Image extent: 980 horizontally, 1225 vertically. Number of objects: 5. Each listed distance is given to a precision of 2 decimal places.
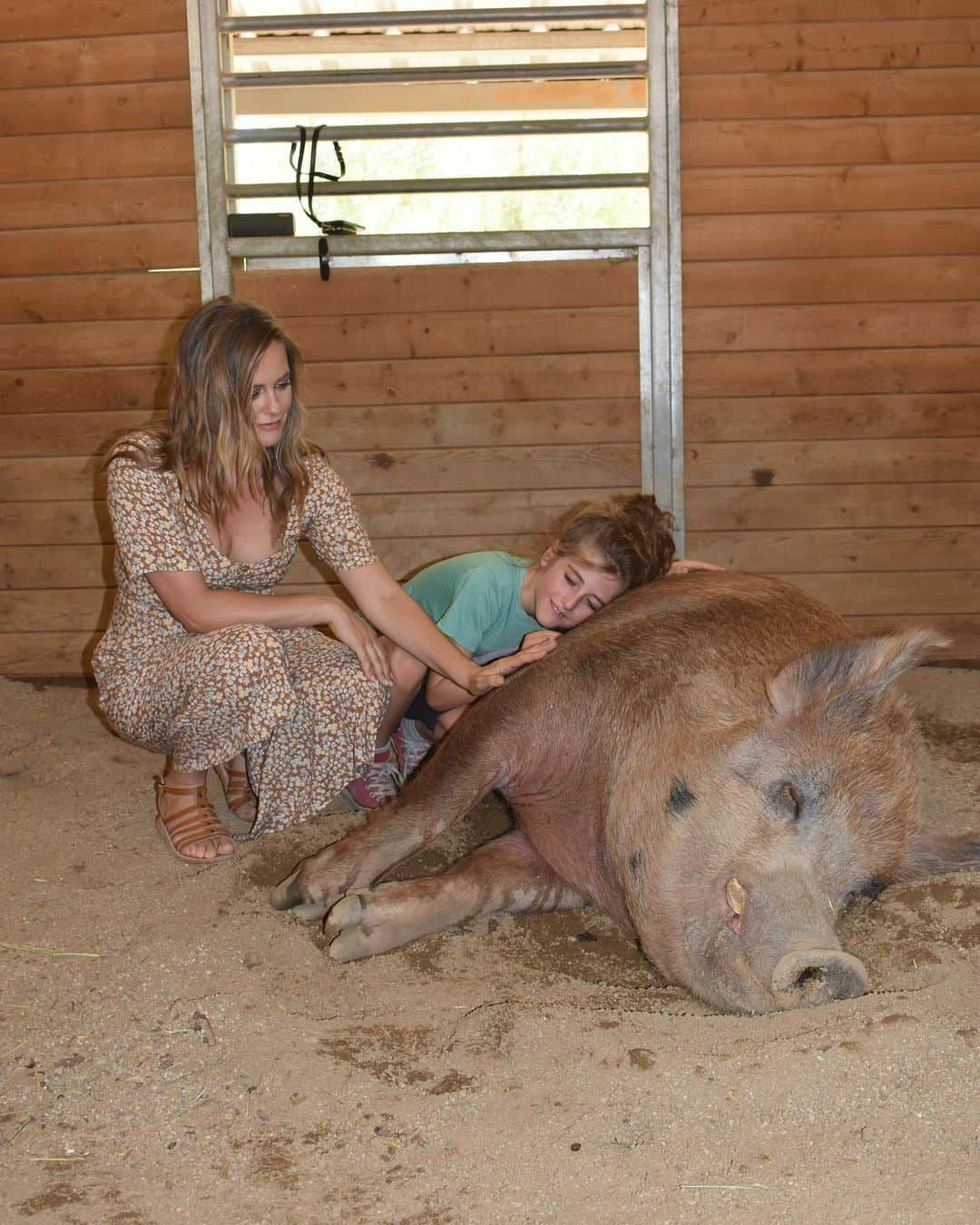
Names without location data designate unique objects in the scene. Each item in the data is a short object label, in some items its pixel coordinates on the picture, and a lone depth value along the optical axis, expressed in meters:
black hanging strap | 5.15
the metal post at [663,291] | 5.13
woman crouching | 3.14
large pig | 2.28
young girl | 3.37
